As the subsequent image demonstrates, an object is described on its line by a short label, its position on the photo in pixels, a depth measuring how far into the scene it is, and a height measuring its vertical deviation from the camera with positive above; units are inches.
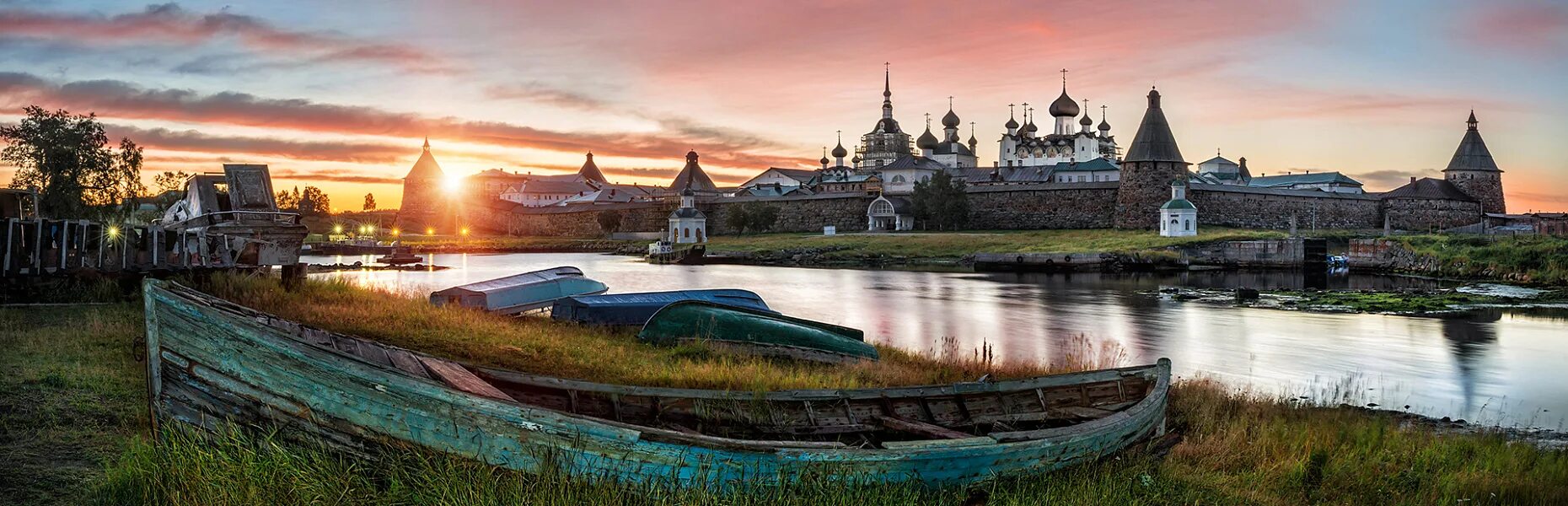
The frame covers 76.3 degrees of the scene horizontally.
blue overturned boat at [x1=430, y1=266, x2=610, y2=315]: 724.7 -45.9
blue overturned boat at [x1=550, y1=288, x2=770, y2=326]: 631.2 -48.1
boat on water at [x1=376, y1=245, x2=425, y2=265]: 2151.1 -55.9
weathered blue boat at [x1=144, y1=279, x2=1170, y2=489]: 207.6 -41.1
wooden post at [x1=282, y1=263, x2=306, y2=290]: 673.0 -30.7
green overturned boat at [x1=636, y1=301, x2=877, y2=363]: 500.4 -51.4
